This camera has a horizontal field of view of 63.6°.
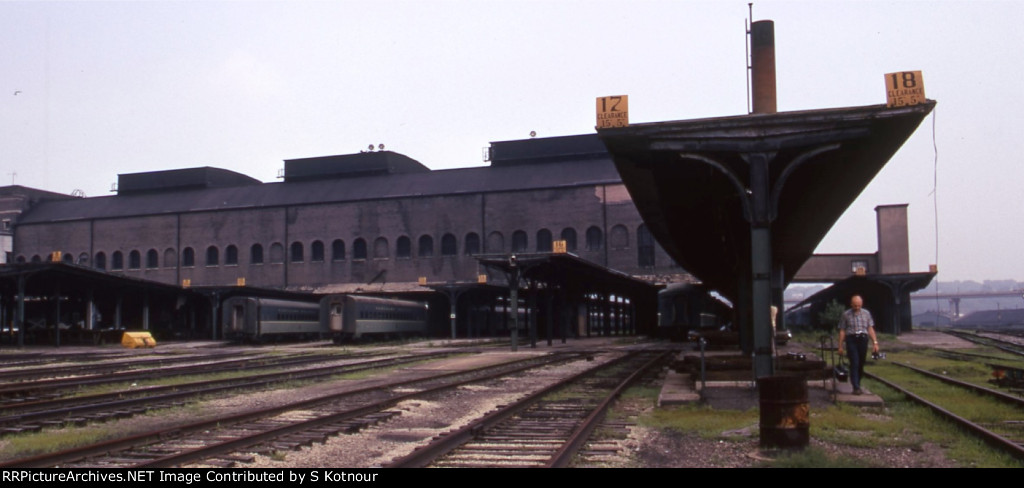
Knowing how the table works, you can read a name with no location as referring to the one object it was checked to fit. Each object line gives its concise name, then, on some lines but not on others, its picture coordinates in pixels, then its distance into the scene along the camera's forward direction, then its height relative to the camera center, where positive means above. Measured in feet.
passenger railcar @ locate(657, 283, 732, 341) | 124.98 -3.95
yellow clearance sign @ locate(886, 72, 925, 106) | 34.60 +8.14
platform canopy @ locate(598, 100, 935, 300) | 37.22 +6.29
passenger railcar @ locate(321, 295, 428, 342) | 136.67 -4.68
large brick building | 188.55 +16.77
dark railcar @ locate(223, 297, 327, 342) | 137.59 -4.84
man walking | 40.50 -2.64
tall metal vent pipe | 51.90 +13.88
